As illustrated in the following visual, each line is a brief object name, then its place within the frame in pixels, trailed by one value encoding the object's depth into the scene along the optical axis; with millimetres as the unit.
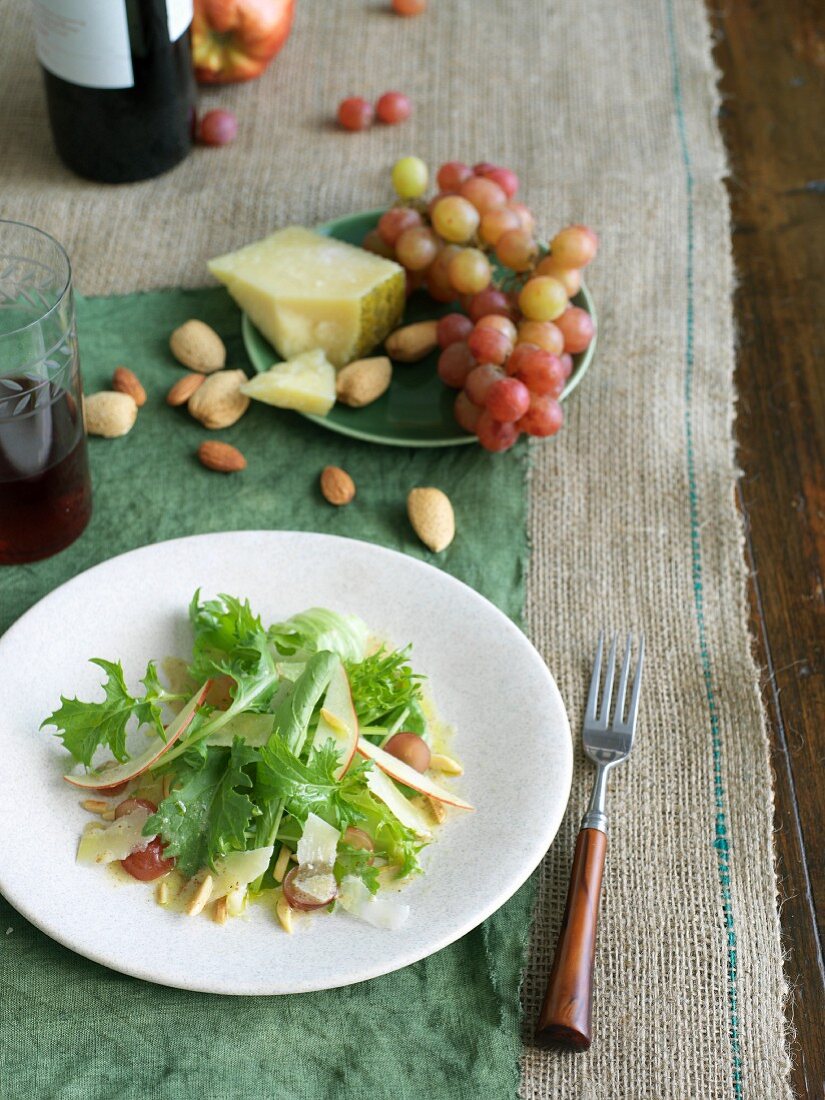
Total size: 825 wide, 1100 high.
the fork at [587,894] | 788
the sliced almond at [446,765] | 890
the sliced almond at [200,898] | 795
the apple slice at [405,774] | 845
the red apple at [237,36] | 1503
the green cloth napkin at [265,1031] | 773
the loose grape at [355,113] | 1575
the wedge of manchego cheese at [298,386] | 1187
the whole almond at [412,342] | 1249
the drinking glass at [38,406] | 942
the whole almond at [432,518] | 1110
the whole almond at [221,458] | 1171
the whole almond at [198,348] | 1259
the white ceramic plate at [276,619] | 771
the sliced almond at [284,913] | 791
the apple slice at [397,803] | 839
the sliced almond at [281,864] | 821
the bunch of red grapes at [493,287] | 1138
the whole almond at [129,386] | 1229
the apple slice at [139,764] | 835
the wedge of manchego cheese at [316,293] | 1221
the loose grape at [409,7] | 1752
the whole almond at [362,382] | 1205
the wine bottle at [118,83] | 1258
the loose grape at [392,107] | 1586
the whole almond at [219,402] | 1208
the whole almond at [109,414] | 1195
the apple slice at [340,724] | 835
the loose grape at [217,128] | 1546
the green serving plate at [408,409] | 1184
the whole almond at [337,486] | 1146
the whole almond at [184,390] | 1223
